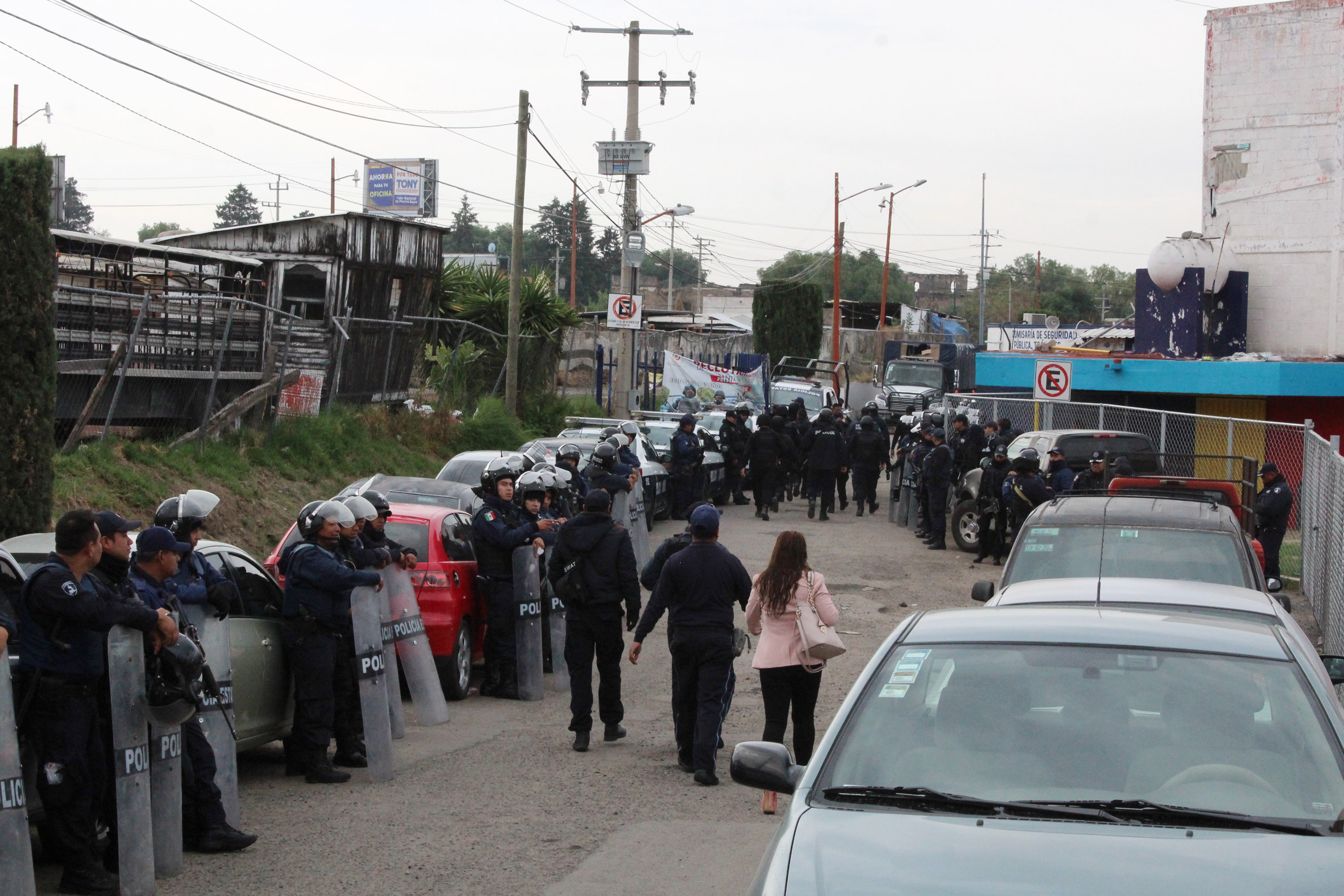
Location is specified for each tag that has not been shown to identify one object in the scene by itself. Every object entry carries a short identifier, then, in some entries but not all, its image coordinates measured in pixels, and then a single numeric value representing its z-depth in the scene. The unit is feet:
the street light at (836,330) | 178.50
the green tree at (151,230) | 397.95
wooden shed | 79.30
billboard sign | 257.34
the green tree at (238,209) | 454.40
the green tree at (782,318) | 202.90
